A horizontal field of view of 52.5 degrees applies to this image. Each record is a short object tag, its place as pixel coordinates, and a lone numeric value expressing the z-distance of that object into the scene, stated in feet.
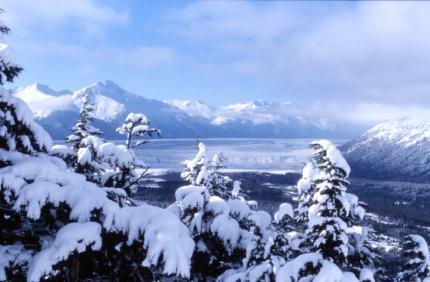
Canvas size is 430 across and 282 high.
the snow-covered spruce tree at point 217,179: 82.44
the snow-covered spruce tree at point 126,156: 52.60
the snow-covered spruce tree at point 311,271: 31.96
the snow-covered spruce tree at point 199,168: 72.59
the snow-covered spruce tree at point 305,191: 58.85
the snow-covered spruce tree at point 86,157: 54.90
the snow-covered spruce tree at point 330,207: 41.88
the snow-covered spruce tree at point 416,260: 79.41
